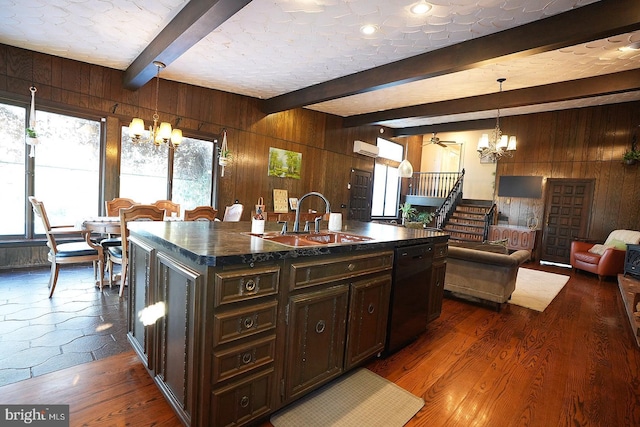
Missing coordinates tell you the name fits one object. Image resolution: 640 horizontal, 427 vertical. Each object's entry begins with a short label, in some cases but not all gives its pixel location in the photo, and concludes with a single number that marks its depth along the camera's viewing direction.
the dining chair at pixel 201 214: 3.95
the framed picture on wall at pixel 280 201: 6.72
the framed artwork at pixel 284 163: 6.59
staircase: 8.13
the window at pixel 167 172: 5.02
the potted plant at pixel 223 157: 5.44
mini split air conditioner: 8.16
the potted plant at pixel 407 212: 9.45
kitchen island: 1.39
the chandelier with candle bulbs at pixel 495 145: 5.86
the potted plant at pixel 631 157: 6.40
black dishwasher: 2.37
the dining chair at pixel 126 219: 3.15
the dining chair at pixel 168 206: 4.80
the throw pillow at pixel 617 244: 5.64
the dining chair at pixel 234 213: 4.77
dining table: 3.32
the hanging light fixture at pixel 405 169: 5.09
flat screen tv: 7.77
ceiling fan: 8.94
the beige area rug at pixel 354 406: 1.74
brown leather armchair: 5.55
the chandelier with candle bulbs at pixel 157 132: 3.97
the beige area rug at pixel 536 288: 4.17
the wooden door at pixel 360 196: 8.40
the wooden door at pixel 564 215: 7.20
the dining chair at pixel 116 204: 4.28
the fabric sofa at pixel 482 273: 3.61
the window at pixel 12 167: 4.12
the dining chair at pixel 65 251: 3.15
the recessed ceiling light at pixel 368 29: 3.26
